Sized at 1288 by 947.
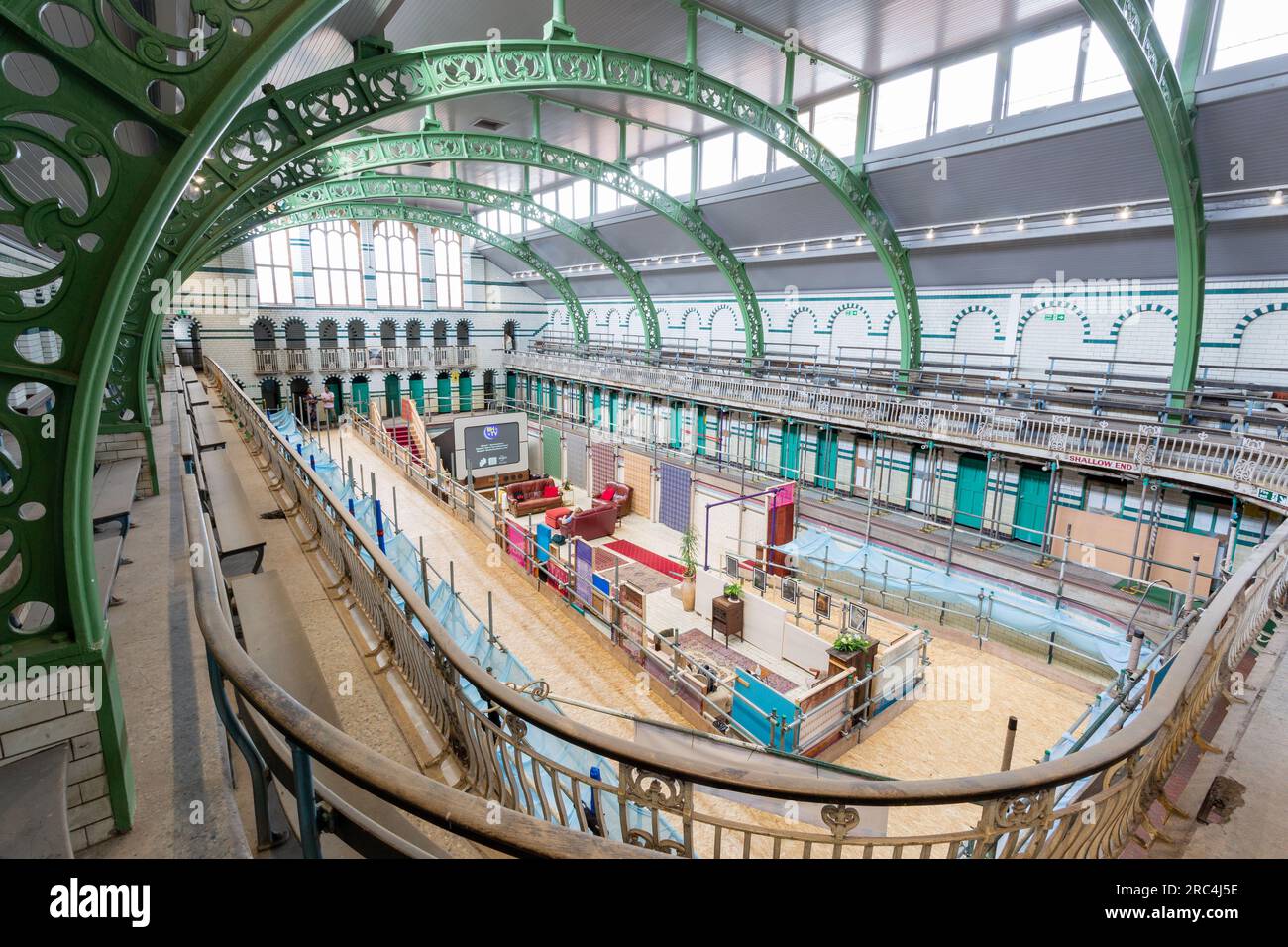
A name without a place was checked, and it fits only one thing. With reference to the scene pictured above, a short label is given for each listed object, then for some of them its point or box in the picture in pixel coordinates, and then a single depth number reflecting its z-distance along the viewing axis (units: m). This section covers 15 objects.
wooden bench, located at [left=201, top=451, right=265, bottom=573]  4.96
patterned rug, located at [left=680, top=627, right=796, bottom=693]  10.16
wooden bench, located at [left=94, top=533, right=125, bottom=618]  2.91
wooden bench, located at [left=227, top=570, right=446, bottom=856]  2.39
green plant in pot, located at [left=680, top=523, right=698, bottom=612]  12.82
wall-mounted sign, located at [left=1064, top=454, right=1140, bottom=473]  12.17
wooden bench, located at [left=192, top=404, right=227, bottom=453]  9.30
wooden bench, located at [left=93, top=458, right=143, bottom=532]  4.25
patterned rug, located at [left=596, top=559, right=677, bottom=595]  13.89
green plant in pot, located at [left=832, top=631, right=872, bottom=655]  9.02
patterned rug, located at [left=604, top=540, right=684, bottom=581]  15.31
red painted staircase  26.53
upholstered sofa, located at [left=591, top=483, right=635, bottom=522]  19.88
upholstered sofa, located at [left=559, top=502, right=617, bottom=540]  17.22
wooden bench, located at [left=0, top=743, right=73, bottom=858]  1.63
